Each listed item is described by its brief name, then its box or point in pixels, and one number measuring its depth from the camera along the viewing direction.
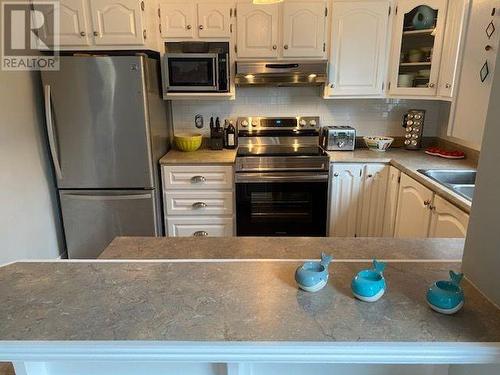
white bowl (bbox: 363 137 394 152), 3.18
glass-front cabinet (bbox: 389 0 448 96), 2.72
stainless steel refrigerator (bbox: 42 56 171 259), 2.58
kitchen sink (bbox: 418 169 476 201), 2.48
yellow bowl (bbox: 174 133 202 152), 3.19
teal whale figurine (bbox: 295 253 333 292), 0.89
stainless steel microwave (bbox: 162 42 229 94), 2.87
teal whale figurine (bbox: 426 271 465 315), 0.81
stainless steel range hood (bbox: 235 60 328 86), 2.94
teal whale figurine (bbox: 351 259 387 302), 0.86
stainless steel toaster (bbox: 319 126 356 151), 3.15
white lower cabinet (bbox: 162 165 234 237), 2.92
